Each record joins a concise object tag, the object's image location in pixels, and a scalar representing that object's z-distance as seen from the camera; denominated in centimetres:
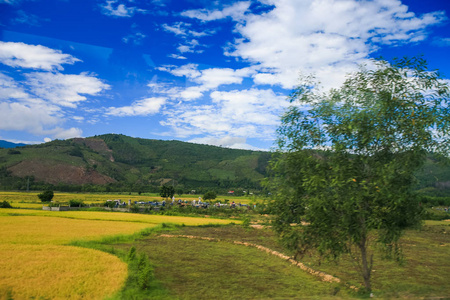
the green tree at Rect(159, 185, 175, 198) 10069
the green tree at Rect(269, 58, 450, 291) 1149
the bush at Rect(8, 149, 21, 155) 16538
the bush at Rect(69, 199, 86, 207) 6353
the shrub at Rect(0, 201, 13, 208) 5497
